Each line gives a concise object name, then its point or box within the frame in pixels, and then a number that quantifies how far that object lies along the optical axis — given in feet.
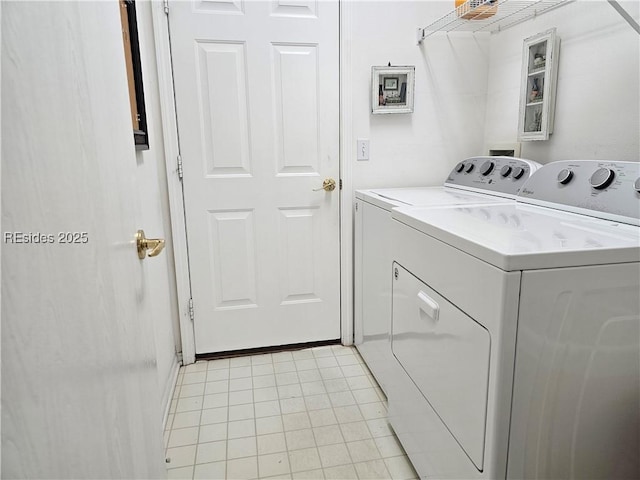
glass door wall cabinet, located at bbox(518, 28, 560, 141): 5.81
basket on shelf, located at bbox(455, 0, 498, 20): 5.85
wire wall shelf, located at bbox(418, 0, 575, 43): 5.86
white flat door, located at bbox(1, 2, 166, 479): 1.50
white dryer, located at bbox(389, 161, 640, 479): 2.87
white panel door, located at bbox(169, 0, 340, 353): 6.59
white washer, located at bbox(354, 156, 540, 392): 5.59
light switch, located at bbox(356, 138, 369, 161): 7.32
